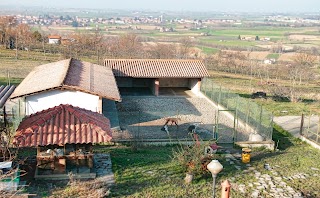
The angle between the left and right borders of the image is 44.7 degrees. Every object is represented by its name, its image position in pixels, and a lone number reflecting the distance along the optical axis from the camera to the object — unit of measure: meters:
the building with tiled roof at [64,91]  20.43
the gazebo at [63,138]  13.03
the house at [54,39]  78.19
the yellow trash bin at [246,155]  16.72
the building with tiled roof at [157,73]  31.38
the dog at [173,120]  21.07
